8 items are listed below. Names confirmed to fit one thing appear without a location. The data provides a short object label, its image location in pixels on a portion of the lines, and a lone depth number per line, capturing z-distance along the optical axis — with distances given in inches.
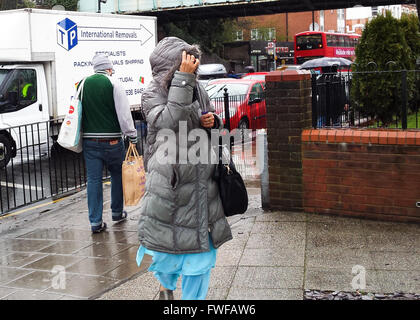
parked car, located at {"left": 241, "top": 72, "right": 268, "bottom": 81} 841.5
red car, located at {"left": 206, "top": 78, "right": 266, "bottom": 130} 529.3
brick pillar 262.7
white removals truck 505.0
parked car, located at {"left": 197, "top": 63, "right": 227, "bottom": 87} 1301.7
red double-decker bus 1551.4
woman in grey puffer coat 135.2
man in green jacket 254.4
